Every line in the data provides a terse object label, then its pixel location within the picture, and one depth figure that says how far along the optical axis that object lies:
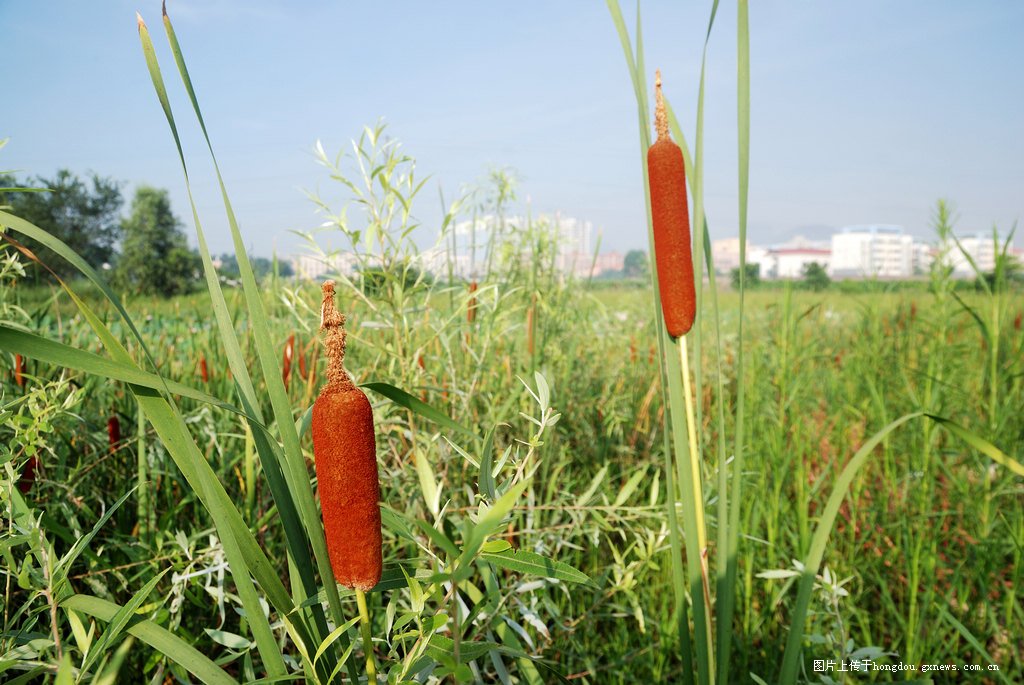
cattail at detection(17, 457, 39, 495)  1.17
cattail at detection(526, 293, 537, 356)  1.77
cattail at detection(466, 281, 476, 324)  1.76
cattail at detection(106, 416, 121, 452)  1.49
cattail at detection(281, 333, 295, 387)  1.82
